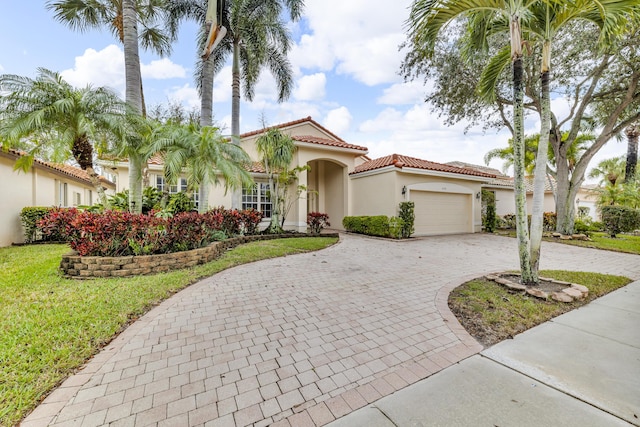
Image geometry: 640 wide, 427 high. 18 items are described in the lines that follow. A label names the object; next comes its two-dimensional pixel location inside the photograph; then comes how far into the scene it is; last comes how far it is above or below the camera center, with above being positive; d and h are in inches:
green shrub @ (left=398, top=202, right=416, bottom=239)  490.0 -12.5
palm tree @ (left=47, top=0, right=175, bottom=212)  316.5 +313.8
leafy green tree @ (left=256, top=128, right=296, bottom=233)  472.7 +114.2
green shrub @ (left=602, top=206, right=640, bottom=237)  539.2 -20.7
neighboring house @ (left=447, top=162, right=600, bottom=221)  775.7 +45.6
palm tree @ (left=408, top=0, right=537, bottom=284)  194.7 +131.0
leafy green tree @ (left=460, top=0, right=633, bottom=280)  189.8 +138.9
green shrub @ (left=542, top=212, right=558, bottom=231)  694.2 -32.8
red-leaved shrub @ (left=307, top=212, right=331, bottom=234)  541.3 -21.3
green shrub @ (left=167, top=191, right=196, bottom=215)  357.5 +12.6
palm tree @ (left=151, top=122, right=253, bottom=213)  316.5 +76.6
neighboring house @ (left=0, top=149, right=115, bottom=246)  382.3 +42.8
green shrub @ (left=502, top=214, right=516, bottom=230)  748.9 -29.8
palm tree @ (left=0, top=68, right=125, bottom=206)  249.0 +98.9
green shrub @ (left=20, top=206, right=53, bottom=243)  409.4 -10.0
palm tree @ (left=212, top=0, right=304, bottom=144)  471.5 +329.8
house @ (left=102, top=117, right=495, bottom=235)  512.4 +52.2
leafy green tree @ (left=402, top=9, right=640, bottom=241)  450.0 +243.2
